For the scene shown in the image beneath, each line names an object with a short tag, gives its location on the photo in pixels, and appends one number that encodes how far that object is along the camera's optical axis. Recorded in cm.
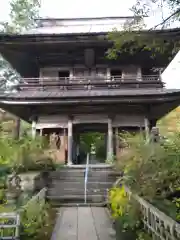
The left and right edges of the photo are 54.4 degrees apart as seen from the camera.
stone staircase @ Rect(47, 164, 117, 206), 564
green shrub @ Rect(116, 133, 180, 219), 268
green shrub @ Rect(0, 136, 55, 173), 474
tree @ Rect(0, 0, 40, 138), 1690
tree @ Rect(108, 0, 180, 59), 324
